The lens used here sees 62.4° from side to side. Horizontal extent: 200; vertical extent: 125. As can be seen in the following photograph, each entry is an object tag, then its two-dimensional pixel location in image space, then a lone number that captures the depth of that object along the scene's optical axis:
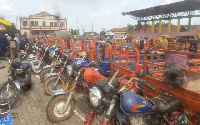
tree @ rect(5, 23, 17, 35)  46.76
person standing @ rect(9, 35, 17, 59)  11.41
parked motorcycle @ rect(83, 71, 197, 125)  2.29
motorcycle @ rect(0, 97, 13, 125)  2.54
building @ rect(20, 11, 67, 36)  54.69
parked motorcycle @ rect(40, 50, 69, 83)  5.99
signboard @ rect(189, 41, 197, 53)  7.66
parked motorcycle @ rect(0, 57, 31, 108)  4.28
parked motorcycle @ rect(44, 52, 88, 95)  4.94
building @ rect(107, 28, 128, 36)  78.62
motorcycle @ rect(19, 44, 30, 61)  9.85
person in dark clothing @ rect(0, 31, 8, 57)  10.30
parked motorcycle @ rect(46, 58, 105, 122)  3.54
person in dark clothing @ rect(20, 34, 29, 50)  12.65
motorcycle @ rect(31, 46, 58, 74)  7.68
